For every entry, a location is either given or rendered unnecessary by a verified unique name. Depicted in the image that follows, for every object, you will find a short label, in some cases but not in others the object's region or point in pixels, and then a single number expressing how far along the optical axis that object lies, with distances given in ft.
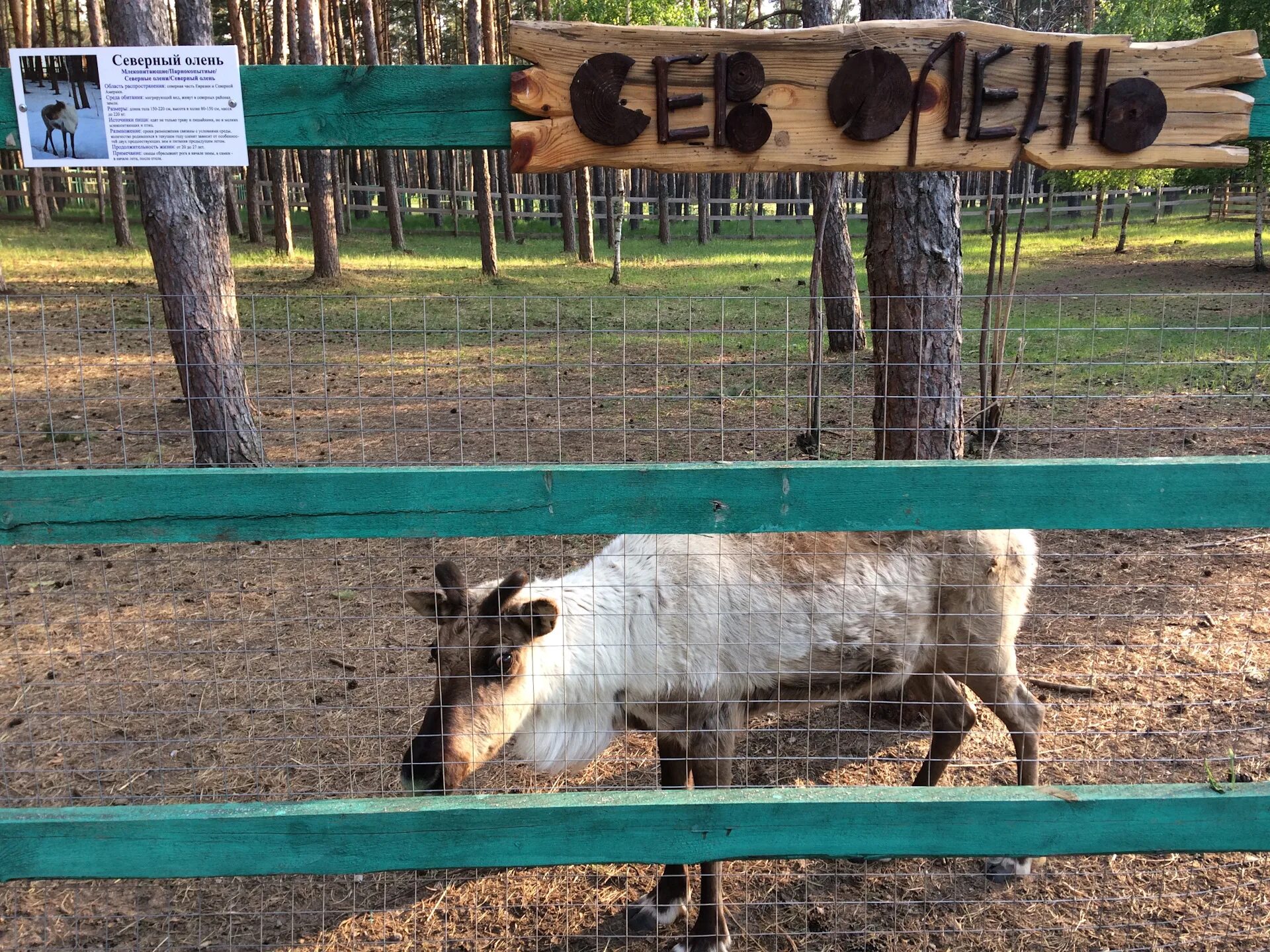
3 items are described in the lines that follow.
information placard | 8.77
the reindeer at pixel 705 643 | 12.29
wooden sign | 9.18
